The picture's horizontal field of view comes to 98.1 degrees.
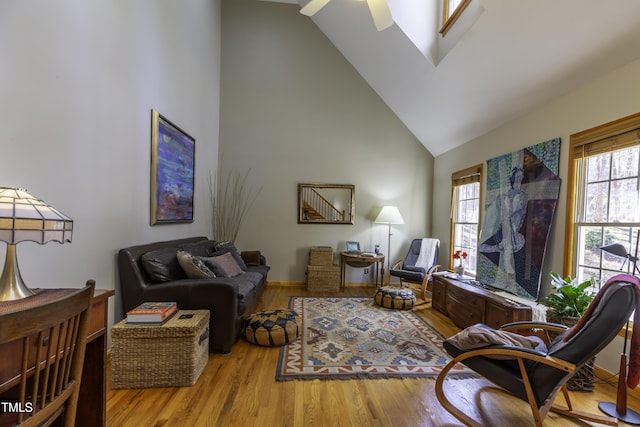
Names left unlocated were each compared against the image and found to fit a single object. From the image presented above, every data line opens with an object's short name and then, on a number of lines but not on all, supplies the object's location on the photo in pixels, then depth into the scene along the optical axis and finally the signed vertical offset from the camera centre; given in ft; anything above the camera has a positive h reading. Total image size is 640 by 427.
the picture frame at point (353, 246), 15.94 -2.11
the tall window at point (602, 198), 6.79 +0.54
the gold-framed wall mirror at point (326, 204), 16.19 +0.31
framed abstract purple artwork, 9.21 +1.20
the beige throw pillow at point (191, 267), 8.46 -1.90
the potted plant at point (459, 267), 11.91 -2.32
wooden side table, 14.93 -2.96
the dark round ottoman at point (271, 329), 8.29 -3.70
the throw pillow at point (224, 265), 9.45 -2.21
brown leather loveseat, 7.54 -2.36
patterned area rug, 7.13 -4.17
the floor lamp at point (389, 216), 15.25 -0.30
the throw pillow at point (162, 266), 7.82 -1.81
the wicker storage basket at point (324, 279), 14.93 -3.77
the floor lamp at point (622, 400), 5.65 -3.77
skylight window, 9.22 +6.99
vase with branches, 15.85 +0.44
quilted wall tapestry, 8.82 -0.07
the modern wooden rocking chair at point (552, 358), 4.61 -2.51
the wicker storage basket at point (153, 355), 6.21 -3.44
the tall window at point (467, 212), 13.02 +0.04
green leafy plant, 6.68 -2.04
